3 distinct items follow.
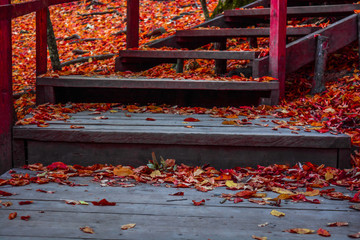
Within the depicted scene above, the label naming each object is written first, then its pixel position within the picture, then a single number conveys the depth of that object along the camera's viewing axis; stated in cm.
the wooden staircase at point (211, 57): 706
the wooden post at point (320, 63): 756
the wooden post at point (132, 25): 810
